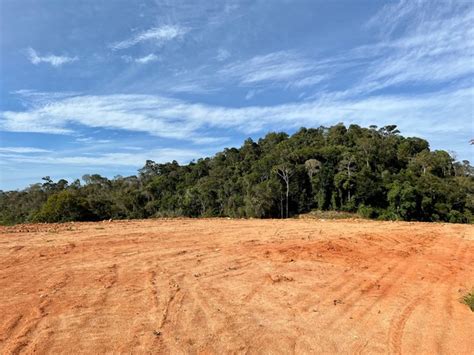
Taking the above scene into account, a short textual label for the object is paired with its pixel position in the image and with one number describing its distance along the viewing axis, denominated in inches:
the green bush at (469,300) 233.3
